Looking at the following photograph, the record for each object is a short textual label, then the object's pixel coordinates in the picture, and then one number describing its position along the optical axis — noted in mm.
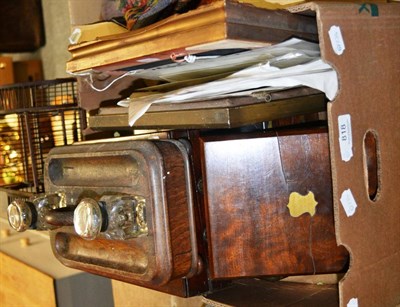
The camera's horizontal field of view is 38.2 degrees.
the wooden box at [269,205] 867
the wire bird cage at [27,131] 1619
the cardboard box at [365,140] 767
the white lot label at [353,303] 787
